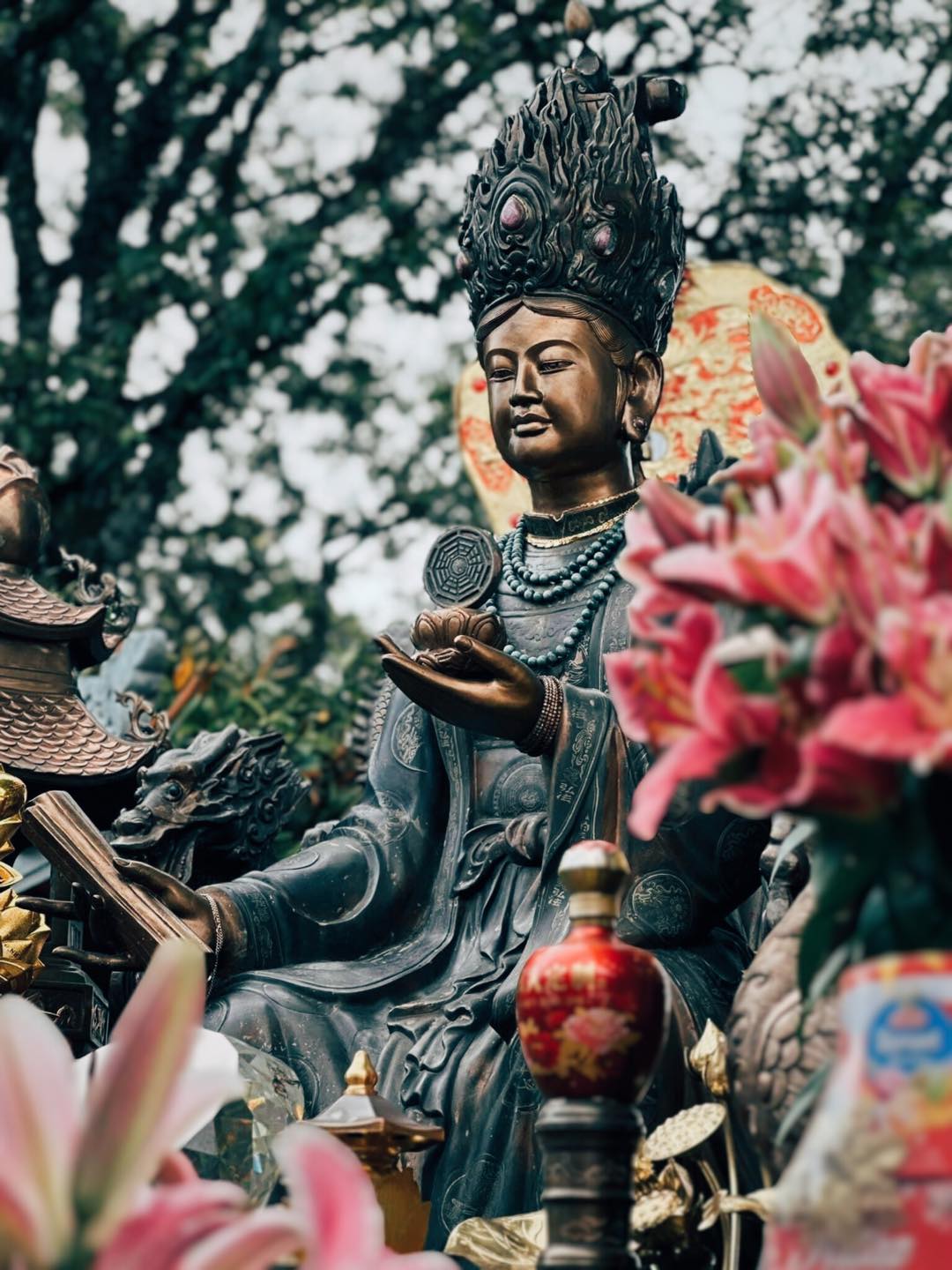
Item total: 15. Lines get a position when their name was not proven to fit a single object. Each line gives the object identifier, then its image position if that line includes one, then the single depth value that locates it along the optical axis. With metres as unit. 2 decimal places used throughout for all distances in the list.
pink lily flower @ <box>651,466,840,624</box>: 1.89
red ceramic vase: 2.48
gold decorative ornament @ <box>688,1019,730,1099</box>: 3.26
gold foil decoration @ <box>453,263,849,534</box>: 6.34
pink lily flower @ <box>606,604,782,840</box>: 1.91
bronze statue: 3.83
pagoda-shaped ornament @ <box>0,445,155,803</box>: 4.44
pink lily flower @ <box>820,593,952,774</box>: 1.80
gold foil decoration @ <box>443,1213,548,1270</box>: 3.23
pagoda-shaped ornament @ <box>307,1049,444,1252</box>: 3.01
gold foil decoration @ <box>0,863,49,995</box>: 3.74
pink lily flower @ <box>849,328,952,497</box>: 2.07
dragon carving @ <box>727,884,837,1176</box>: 2.52
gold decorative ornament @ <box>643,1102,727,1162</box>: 3.23
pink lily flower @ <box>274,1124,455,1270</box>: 1.70
